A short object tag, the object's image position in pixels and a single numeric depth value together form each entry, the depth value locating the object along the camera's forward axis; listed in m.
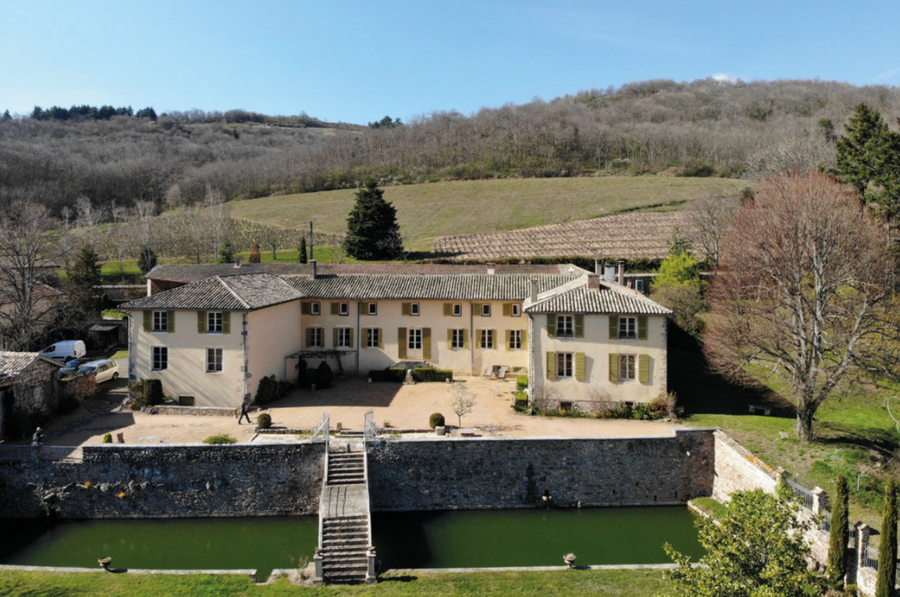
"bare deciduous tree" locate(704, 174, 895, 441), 23.45
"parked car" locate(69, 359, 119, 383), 31.73
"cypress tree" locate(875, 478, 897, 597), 13.37
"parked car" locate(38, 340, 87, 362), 36.44
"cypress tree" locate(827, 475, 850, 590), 14.74
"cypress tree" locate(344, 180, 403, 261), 59.62
